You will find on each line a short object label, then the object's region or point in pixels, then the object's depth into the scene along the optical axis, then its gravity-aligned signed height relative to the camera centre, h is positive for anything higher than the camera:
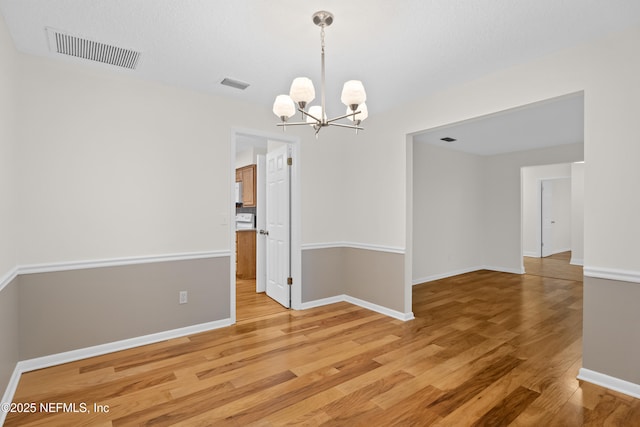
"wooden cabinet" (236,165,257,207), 6.04 +0.51
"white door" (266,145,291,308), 4.16 -0.22
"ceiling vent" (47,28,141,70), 2.33 +1.27
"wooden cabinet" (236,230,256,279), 5.93 -0.82
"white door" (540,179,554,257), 8.70 -0.15
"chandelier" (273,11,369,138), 1.97 +0.75
